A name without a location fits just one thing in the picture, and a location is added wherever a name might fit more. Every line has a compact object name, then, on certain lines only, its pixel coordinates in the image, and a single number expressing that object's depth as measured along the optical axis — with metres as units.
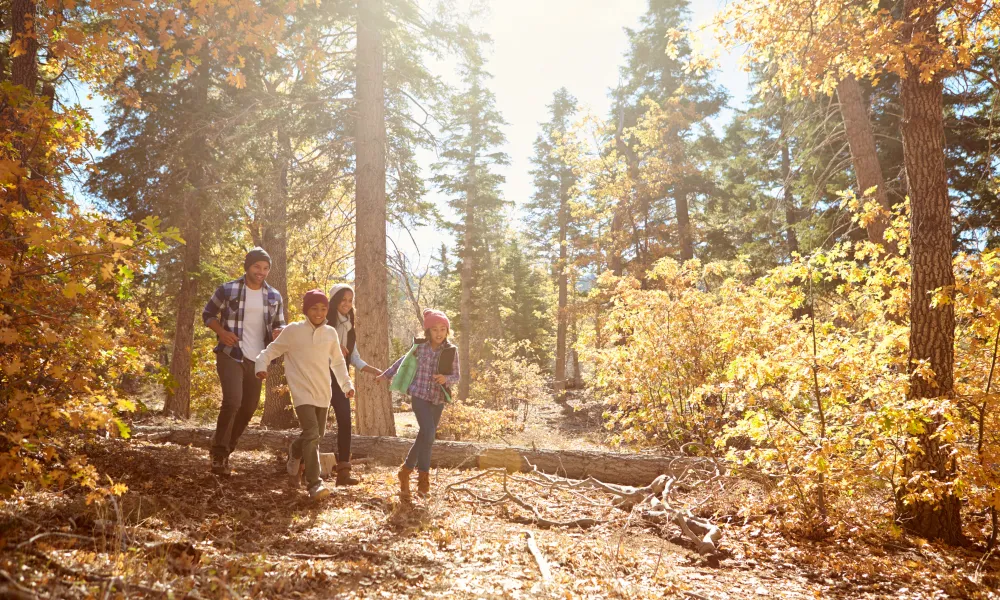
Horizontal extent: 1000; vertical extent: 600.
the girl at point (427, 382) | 5.36
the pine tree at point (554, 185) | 28.33
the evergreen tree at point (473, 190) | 22.56
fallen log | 6.99
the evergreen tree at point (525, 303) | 31.16
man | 5.15
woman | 5.79
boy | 4.86
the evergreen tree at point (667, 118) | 18.95
